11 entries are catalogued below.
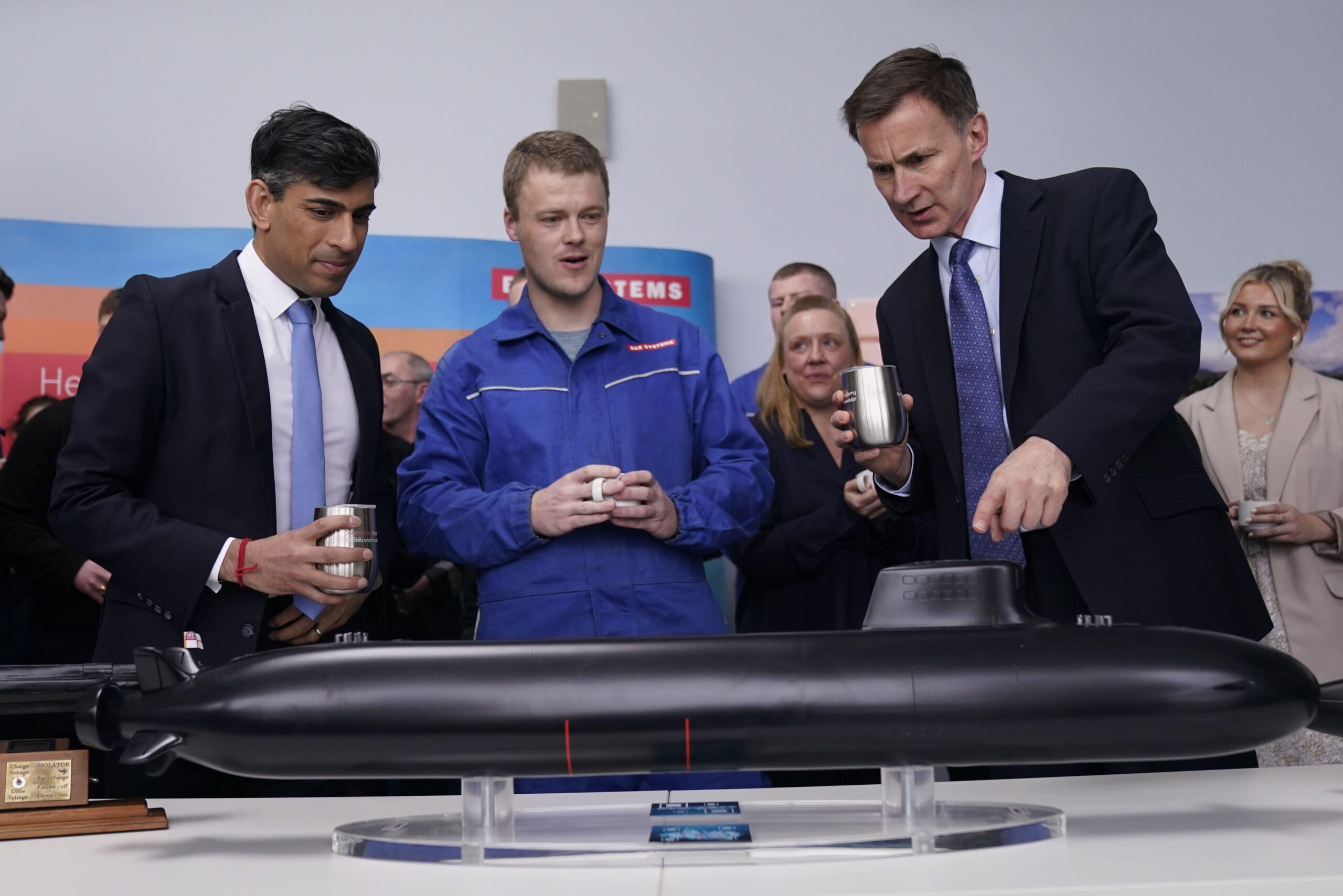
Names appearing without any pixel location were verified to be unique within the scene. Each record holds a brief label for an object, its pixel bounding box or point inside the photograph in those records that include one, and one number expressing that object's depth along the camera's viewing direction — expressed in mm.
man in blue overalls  2346
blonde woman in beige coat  3490
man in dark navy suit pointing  1990
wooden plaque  1446
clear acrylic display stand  1247
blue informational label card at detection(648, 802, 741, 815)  1444
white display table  1111
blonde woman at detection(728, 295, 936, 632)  3252
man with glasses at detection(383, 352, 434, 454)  4461
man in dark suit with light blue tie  2082
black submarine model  1296
